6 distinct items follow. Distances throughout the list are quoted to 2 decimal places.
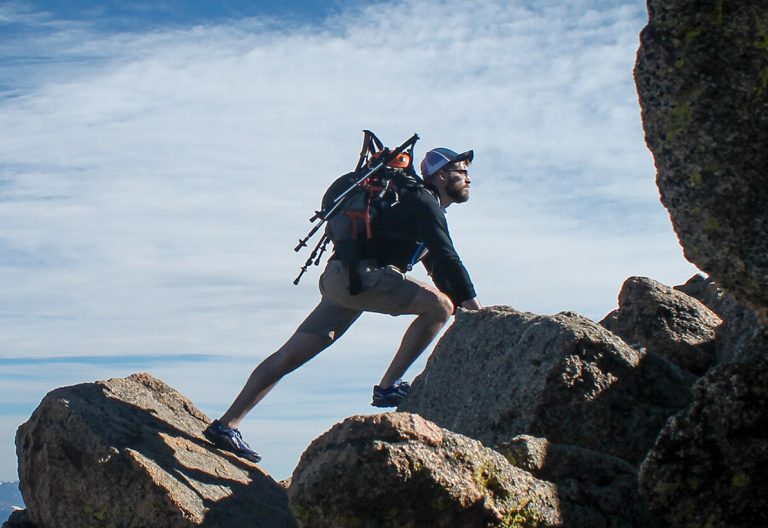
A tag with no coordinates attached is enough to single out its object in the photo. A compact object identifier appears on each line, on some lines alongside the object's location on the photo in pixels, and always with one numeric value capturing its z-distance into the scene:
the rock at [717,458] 8.53
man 14.22
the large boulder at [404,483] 8.70
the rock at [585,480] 9.38
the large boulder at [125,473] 12.32
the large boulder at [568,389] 11.61
